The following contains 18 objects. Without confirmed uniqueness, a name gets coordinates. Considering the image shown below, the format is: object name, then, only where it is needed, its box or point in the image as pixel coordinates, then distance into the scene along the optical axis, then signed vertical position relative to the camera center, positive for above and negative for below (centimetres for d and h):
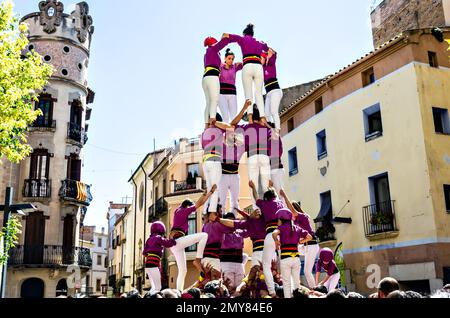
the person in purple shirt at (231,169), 982 +205
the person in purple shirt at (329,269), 1002 +4
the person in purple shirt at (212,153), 962 +233
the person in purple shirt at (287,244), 799 +45
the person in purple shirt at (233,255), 952 +36
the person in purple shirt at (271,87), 1015 +379
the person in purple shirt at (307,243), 980 +59
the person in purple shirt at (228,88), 1034 +383
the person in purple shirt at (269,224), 820 +82
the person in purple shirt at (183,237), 917 +69
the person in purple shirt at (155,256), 902 +36
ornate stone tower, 2703 +619
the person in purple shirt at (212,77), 996 +390
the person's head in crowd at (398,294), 471 -24
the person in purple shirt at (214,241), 939 +63
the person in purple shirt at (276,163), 984 +215
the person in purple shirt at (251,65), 1008 +413
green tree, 1389 +566
